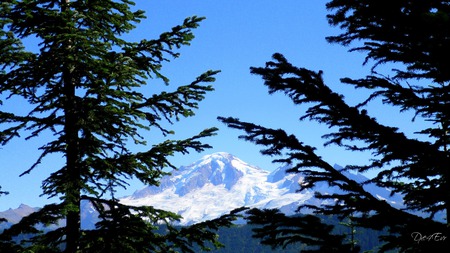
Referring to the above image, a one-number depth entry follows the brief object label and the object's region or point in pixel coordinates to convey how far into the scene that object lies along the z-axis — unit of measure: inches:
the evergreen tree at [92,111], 741.9
